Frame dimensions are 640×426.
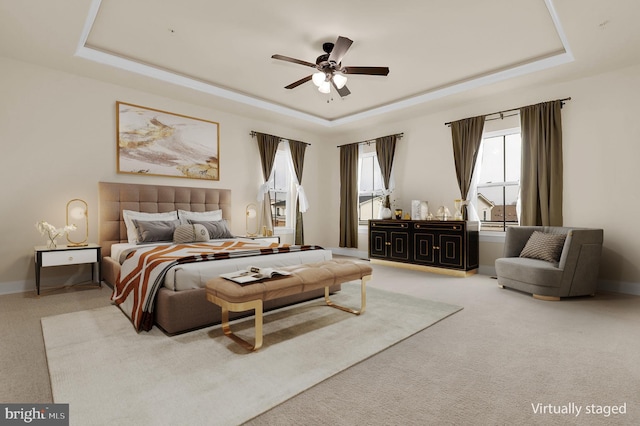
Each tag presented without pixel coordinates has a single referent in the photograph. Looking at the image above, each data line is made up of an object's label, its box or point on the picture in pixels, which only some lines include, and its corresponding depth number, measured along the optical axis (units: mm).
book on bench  2456
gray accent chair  3674
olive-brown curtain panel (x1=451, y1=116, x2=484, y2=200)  5344
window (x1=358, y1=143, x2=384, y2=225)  7074
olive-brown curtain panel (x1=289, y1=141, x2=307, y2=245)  7020
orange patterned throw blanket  2715
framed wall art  4801
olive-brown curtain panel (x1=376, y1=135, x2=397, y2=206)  6488
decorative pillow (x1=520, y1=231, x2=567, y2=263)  3961
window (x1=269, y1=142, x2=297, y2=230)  6855
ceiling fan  3369
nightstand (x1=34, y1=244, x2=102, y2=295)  3727
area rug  1656
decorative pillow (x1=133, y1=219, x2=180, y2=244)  4207
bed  2654
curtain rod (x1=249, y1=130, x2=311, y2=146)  6266
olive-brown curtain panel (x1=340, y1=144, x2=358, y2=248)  7203
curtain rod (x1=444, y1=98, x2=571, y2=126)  4973
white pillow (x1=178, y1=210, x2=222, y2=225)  4875
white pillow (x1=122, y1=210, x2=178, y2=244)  4344
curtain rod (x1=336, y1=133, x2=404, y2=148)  6388
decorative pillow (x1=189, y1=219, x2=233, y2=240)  4730
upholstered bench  2297
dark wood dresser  5125
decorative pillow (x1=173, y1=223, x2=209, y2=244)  4184
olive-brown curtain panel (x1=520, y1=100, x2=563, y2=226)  4539
